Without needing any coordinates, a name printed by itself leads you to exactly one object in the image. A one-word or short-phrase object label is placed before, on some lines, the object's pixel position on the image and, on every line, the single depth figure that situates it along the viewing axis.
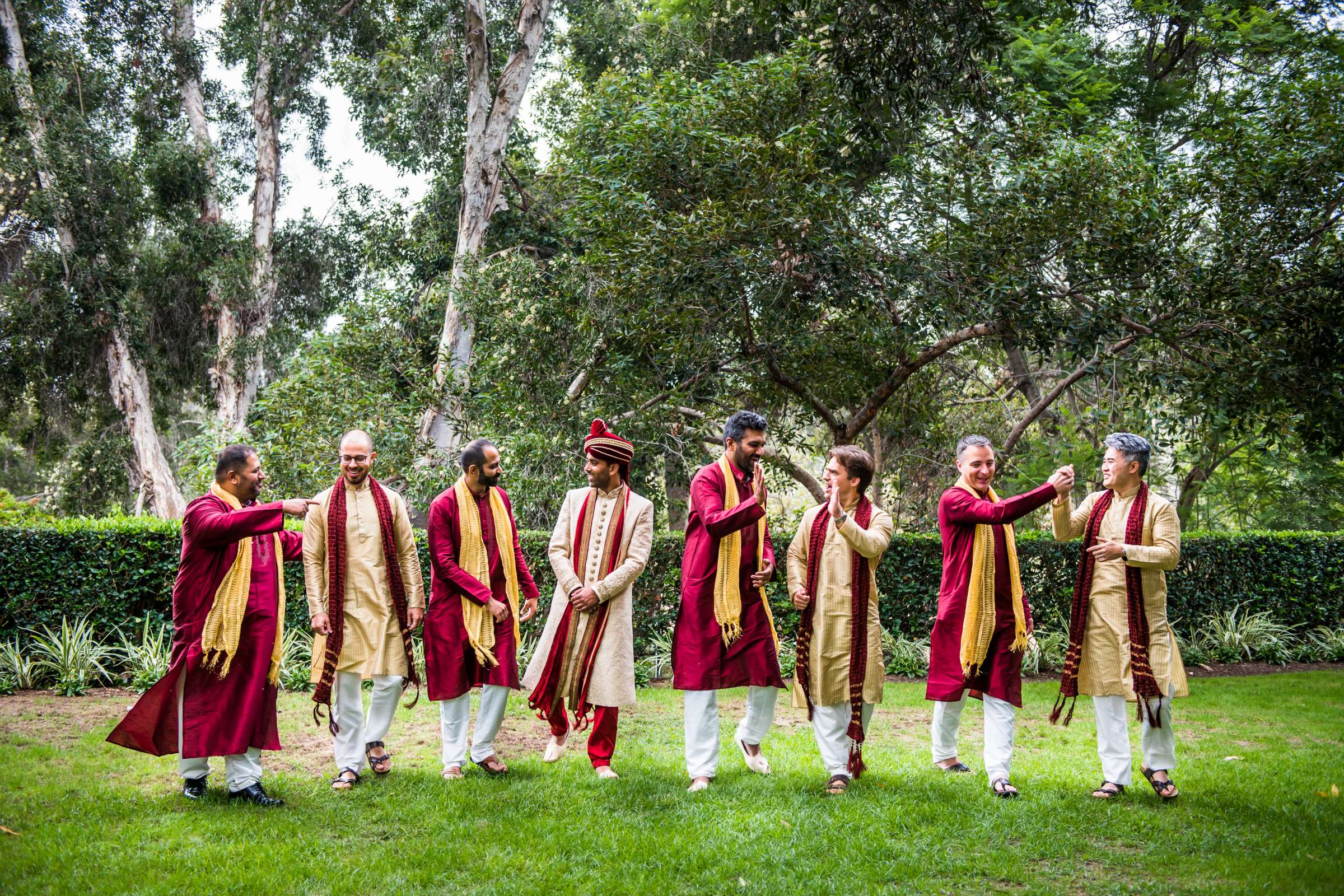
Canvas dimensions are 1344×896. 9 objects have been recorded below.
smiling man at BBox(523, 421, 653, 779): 6.11
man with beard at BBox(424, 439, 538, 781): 6.18
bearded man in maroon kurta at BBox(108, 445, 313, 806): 5.34
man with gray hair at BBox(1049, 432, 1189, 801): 5.76
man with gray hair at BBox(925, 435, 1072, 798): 5.97
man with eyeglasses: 5.95
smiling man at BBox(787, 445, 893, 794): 6.02
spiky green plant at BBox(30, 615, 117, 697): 9.28
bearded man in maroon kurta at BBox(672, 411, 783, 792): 6.00
